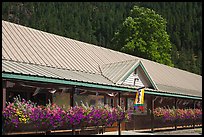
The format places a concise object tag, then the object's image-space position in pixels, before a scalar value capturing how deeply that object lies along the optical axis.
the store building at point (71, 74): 15.70
